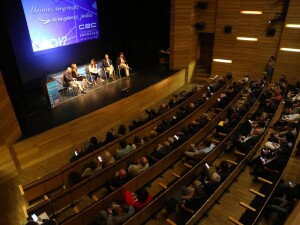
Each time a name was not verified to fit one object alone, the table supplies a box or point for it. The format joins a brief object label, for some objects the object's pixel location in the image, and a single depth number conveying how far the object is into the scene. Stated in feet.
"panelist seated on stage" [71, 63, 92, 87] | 25.31
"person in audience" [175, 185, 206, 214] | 12.85
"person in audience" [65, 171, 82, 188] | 14.66
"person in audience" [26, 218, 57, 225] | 11.42
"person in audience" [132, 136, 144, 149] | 17.73
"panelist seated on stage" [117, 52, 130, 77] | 29.30
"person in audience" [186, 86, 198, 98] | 26.12
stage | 20.30
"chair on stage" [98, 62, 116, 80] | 28.50
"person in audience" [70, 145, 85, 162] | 16.83
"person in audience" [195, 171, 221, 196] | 13.57
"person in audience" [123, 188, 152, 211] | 12.67
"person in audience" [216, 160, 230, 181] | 14.43
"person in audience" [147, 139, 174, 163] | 16.42
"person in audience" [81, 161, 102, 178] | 15.35
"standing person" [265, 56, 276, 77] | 30.07
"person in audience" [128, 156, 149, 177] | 15.01
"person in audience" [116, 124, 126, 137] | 19.02
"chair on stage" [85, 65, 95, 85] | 27.20
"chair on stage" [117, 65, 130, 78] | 29.48
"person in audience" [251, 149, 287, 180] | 15.46
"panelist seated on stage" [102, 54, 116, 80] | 28.14
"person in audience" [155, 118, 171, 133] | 19.47
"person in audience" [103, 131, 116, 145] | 18.42
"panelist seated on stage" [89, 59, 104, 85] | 27.37
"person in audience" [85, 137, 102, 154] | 17.20
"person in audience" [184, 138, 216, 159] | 17.10
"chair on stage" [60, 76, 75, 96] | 24.79
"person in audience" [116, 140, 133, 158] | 16.83
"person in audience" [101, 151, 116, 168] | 16.19
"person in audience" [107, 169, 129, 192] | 14.33
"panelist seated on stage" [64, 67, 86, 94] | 24.48
